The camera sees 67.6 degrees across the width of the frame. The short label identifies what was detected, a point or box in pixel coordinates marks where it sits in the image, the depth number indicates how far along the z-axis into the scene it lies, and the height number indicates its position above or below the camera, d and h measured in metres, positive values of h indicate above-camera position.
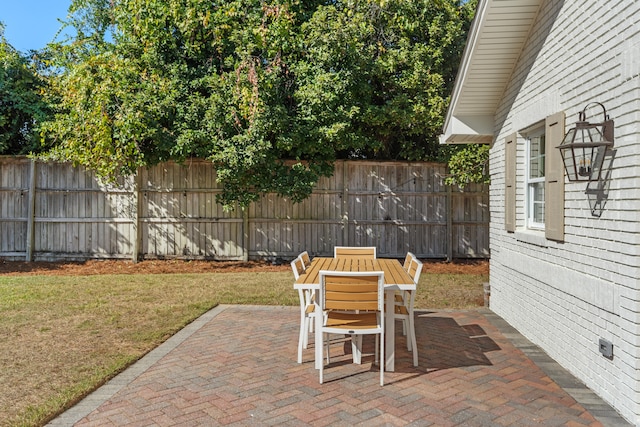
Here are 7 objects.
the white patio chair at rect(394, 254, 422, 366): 4.64 -1.00
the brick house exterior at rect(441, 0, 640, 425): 3.49 +0.34
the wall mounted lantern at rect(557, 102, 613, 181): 3.72 +0.55
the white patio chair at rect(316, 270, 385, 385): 4.08 -0.70
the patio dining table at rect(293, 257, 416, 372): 4.30 -0.64
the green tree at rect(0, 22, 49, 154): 11.75 +2.78
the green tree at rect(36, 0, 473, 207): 9.88 +2.78
